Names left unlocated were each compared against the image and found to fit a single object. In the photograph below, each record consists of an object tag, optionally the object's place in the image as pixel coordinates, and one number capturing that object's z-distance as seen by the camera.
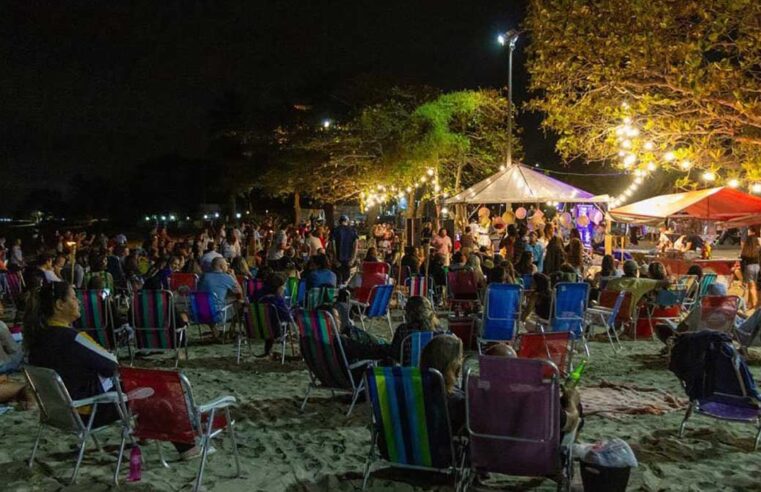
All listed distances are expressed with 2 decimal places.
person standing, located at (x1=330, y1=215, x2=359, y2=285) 12.78
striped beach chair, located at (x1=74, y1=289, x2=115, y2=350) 7.34
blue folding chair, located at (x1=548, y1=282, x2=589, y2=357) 7.99
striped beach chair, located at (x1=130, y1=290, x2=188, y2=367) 7.21
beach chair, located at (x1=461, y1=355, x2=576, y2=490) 3.57
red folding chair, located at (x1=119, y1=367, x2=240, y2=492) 3.90
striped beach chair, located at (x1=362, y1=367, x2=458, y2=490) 3.78
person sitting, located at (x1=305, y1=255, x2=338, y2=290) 9.05
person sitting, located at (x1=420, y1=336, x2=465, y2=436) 4.13
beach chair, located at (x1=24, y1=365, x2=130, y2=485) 3.96
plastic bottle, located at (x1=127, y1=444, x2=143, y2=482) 4.17
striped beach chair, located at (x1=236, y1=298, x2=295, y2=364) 7.54
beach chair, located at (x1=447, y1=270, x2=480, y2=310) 10.45
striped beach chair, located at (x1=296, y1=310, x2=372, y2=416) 5.63
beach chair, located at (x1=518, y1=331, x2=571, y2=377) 5.70
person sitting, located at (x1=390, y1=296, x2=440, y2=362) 5.52
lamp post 18.61
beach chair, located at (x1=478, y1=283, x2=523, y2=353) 7.86
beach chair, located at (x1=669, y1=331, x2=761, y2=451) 4.69
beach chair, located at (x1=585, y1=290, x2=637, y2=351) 8.39
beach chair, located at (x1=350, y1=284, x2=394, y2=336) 8.91
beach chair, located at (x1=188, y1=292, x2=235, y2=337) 8.36
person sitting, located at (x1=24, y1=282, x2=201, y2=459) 4.30
